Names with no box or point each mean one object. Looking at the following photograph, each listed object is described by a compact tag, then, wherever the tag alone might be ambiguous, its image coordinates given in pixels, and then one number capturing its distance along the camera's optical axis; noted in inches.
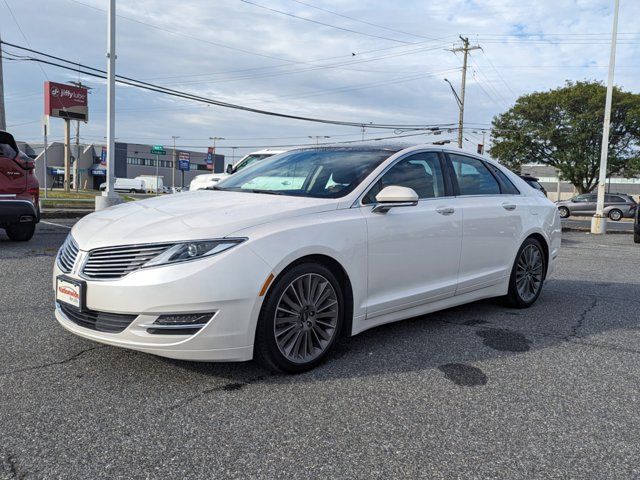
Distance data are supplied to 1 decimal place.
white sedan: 115.6
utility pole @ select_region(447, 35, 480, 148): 1427.2
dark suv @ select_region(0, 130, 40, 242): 306.2
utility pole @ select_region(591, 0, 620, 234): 732.6
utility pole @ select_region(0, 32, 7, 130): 656.1
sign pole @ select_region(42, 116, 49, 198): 714.8
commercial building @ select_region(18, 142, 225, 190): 3029.0
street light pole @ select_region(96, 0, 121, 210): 605.6
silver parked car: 1190.6
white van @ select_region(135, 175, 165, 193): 2898.6
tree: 1517.0
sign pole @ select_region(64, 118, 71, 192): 1737.2
